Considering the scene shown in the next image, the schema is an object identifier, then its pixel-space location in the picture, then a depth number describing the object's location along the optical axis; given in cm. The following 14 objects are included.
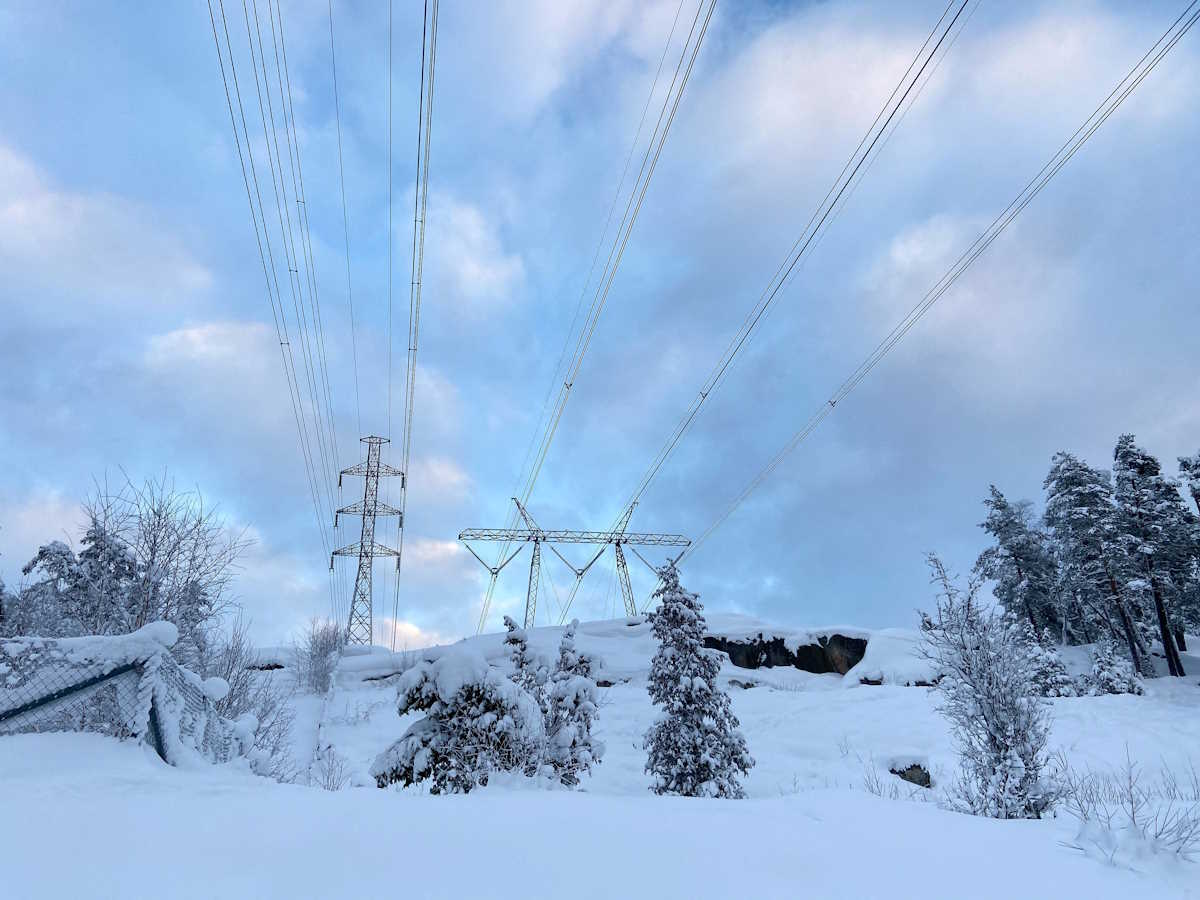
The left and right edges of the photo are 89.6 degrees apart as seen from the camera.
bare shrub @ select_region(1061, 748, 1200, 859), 409
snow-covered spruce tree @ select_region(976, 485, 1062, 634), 4156
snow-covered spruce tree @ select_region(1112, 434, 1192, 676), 3466
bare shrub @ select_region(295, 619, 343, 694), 3111
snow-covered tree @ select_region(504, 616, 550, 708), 1133
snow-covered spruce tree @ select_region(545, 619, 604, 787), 980
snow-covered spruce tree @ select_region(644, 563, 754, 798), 1382
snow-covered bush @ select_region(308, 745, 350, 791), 1259
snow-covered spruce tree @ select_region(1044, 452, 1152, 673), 3566
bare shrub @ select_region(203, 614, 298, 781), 1414
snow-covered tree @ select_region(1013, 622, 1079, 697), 2609
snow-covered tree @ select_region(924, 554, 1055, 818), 862
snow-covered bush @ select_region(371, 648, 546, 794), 809
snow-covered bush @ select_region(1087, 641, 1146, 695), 2792
